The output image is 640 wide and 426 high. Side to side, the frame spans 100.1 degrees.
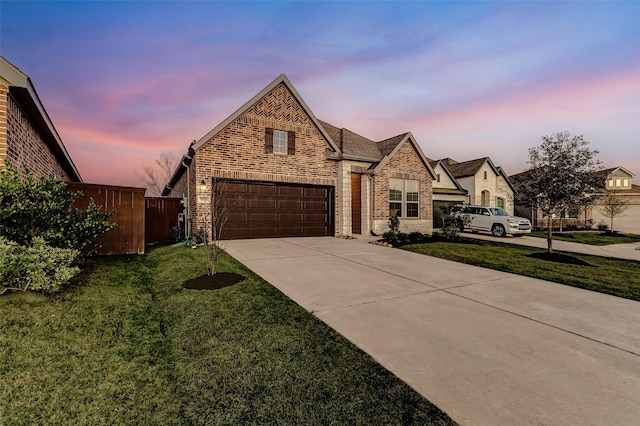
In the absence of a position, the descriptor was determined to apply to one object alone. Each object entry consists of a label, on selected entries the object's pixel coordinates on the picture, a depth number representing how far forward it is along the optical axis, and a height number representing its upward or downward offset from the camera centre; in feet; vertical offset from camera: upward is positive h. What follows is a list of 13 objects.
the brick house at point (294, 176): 38.27 +5.84
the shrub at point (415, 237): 41.71 -4.37
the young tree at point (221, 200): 36.44 +1.52
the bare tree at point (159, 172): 132.26 +19.40
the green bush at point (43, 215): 14.01 -0.29
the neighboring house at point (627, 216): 92.27 -1.68
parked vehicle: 54.44 -2.25
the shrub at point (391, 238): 40.42 -4.24
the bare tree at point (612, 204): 78.84 +2.09
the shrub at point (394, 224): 49.01 -2.42
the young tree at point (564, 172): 32.40 +4.86
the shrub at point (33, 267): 12.44 -2.74
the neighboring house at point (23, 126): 15.37 +6.47
